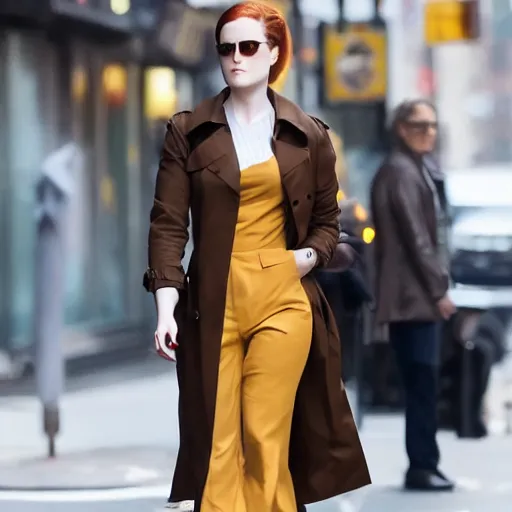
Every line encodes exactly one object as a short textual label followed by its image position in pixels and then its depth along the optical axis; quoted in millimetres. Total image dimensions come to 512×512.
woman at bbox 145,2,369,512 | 8625
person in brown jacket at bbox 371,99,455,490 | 11937
